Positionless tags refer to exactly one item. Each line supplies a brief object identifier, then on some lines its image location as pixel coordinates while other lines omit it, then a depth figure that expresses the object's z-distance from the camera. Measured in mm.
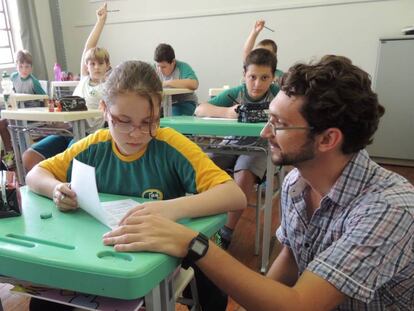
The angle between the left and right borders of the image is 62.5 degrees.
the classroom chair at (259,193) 1973
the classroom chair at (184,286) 837
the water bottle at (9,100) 2713
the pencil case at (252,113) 1712
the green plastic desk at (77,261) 535
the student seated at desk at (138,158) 912
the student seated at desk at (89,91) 2252
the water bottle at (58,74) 4516
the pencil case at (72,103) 2104
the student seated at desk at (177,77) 3316
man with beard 639
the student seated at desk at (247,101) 1962
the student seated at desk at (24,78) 4156
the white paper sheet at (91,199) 726
